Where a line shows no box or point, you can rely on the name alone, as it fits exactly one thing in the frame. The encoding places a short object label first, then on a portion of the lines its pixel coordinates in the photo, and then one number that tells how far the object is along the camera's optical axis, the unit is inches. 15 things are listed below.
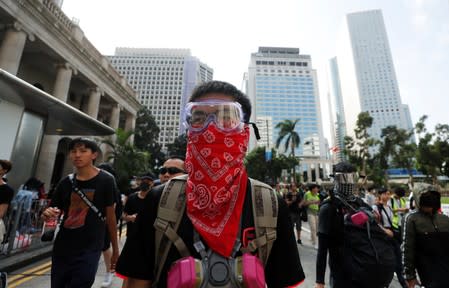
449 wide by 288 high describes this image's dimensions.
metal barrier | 198.4
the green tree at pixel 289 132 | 1582.2
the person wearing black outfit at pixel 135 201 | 170.1
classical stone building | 230.8
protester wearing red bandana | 41.4
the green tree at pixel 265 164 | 1622.8
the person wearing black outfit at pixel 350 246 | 81.3
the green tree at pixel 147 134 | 1371.8
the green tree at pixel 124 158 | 605.3
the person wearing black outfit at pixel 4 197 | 112.8
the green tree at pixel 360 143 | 1272.1
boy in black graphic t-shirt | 86.2
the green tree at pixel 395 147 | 1296.8
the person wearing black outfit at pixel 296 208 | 286.8
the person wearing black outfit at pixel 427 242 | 95.0
